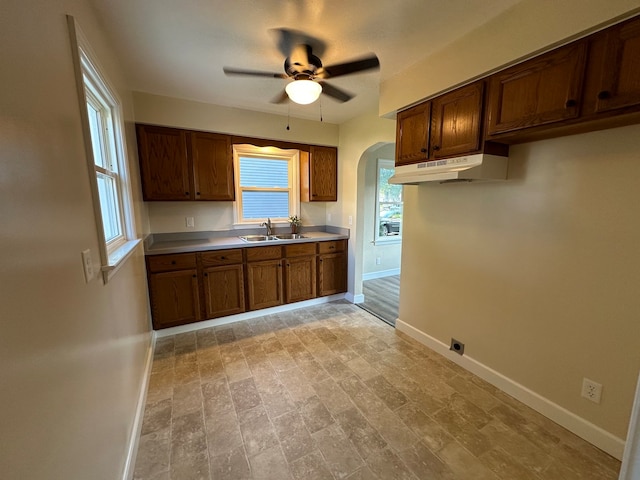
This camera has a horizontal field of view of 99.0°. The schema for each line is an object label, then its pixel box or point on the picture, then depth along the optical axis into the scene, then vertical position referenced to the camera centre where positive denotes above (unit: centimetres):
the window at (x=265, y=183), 358 +25
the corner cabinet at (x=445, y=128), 187 +56
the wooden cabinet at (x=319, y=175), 374 +38
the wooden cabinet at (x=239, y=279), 281 -89
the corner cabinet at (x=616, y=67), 123 +62
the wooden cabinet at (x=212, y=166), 305 +41
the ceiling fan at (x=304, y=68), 178 +92
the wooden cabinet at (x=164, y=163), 280 +40
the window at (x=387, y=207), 479 -10
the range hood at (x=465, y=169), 182 +23
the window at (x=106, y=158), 123 +29
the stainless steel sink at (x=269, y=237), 359 -47
